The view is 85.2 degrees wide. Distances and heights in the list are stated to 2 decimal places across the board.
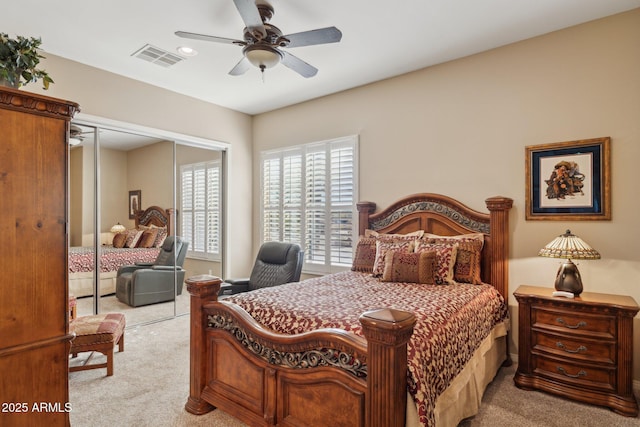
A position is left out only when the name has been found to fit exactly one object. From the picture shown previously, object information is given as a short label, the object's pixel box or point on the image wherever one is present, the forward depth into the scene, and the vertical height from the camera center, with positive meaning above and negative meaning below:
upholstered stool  2.73 -0.98
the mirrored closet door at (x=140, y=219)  3.69 -0.06
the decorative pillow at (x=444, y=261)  2.94 -0.41
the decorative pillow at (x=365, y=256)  3.56 -0.43
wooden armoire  1.43 -0.19
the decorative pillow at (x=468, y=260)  3.03 -0.41
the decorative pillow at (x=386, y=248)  3.25 -0.32
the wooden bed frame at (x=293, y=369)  1.46 -0.82
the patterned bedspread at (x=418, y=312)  1.69 -0.60
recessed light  3.32 +1.59
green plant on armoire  1.52 +0.69
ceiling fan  2.38 +1.26
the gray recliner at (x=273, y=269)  3.70 -0.60
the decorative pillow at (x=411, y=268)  2.91 -0.46
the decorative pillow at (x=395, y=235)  3.54 -0.22
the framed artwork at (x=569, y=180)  2.79 +0.28
